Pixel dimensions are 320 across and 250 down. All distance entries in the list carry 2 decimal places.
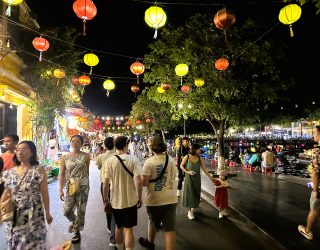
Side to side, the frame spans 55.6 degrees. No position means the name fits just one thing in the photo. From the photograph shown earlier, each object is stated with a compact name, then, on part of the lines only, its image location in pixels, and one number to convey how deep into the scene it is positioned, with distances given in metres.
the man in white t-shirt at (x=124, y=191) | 4.56
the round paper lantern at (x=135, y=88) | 17.45
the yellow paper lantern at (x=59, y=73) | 12.52
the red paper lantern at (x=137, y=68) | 11.41
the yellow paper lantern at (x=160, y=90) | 14.49
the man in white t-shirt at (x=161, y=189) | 4.74
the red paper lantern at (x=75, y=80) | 14.50
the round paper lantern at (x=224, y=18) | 7.40
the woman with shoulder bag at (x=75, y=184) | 5.74
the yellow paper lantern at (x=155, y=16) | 7.80
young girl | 7.49
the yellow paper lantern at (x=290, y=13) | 7.23
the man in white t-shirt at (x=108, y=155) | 5.92
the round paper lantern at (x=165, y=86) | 13.62
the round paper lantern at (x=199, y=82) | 12.53
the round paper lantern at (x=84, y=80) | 13.36
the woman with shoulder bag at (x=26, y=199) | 3.67
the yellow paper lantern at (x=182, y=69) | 11.54
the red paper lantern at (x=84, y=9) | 7.14
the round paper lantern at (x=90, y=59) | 10.35
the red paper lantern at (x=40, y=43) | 9.79
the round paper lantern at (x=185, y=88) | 13.64
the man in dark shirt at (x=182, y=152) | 10.23
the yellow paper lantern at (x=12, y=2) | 6.78
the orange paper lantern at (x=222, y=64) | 10.36
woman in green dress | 7.29
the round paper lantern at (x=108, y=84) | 14.00
